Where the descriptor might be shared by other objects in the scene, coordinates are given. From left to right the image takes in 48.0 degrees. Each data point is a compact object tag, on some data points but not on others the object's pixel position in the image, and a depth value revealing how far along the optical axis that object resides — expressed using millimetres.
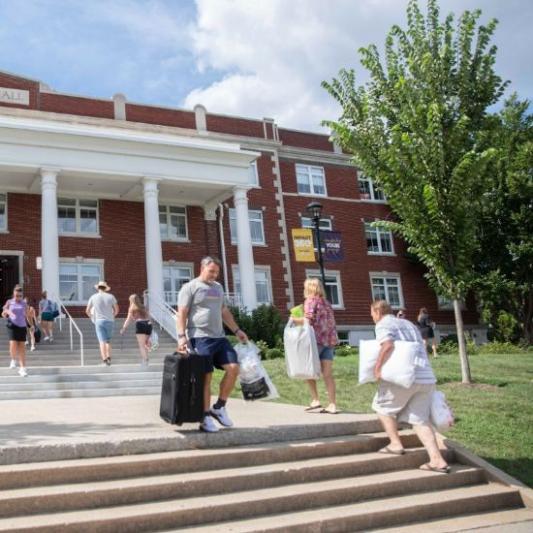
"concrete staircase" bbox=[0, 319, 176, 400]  11352
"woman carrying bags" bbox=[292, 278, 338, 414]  7906
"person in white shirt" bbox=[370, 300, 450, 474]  5855
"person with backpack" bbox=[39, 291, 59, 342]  16844
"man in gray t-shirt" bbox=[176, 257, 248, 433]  6113
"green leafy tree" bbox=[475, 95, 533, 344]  27609
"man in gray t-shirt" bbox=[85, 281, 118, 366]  13281
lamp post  18078
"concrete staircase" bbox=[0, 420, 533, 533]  4617
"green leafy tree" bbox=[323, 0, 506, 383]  11758
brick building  22484
